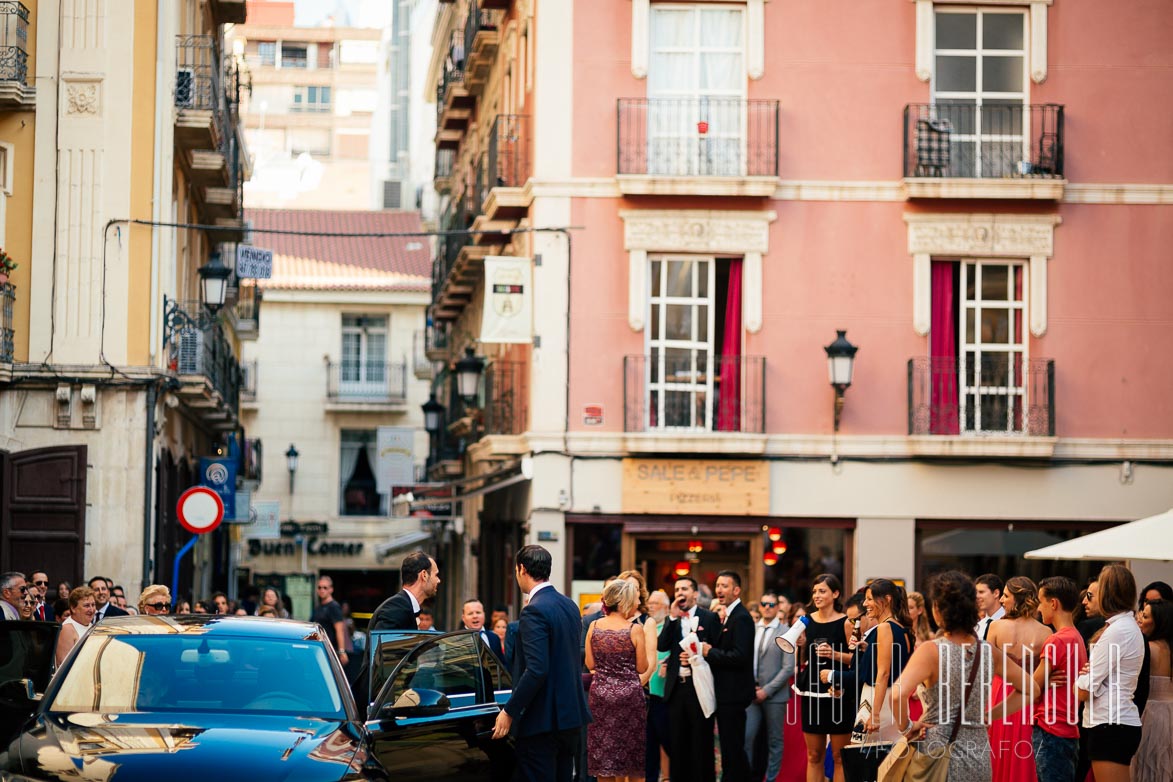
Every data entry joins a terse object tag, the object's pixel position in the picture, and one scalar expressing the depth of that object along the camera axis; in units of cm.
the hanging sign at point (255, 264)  3074
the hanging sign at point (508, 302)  2570
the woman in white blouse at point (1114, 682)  1189
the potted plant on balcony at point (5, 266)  2173
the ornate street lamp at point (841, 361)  2517
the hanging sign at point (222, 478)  2972
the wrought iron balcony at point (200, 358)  2539
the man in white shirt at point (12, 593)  1556
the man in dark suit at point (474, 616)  1580
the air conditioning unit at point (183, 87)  2528
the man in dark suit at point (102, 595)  1666
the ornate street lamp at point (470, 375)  2934
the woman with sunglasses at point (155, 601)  1612
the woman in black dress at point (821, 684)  1423
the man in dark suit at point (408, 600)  1209
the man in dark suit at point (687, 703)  1588
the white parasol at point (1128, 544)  1666
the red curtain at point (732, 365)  2586
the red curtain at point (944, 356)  2597
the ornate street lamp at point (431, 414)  3562
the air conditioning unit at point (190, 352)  2602
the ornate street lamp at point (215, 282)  2534
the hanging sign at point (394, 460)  4006
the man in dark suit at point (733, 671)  1569
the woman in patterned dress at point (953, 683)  993
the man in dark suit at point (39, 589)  1709
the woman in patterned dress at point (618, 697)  1409
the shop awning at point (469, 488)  2631
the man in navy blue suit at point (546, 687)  1113
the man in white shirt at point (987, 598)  1378
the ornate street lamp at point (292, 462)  5553
